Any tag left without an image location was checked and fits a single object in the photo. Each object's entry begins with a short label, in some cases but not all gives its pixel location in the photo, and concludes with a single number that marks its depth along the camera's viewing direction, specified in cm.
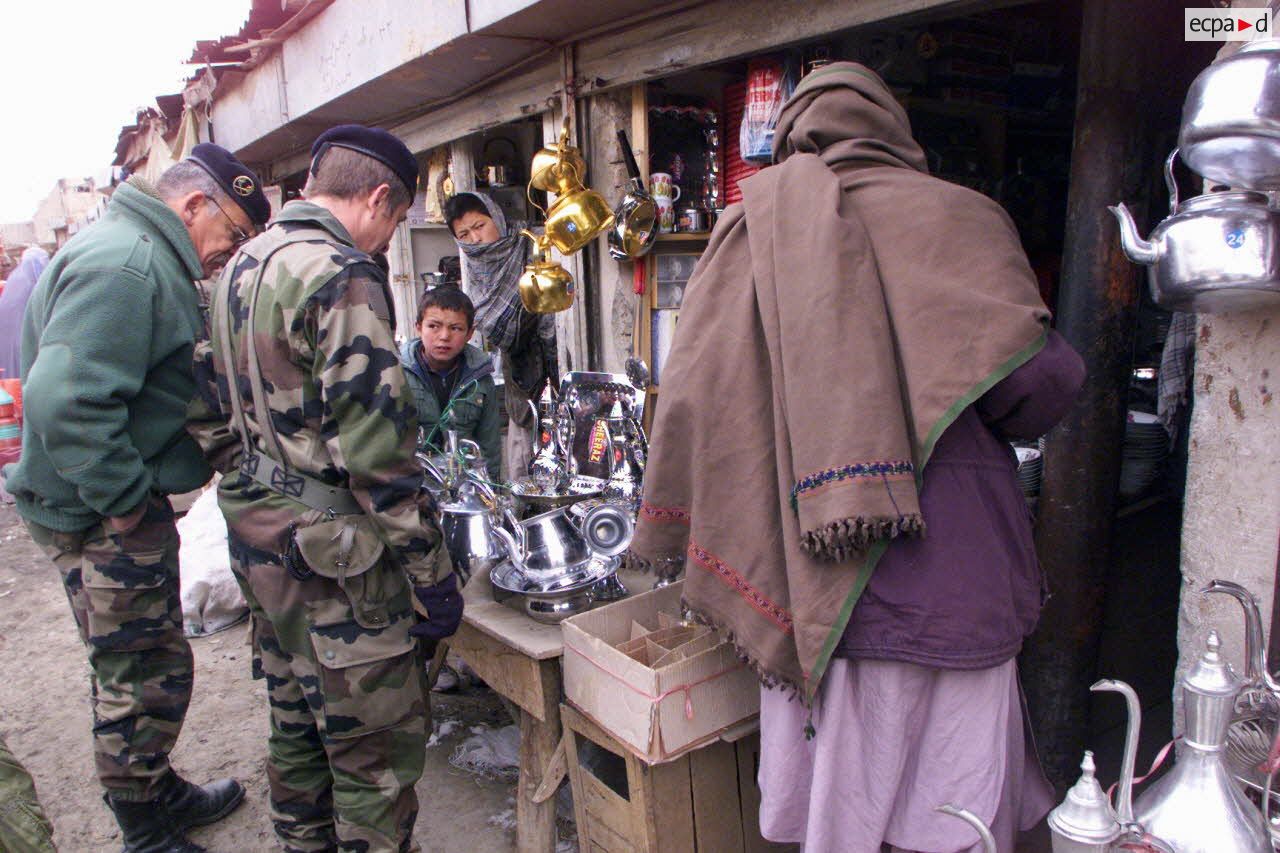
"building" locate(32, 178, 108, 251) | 2125
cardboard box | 188
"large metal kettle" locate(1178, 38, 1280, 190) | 123
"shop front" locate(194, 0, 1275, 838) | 229
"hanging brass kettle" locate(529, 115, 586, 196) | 370
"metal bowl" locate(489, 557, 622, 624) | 227
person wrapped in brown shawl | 144
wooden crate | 201
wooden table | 221
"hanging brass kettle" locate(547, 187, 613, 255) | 366
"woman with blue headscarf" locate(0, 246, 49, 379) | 735
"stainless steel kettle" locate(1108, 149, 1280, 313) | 136
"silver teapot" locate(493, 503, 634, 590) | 234
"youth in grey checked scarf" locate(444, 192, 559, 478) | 442
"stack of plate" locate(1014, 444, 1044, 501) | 289
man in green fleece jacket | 212
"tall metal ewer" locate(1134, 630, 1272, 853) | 126
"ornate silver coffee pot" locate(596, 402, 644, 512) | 273
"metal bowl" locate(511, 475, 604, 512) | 272
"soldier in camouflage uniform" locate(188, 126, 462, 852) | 180
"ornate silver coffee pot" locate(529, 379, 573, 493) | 287
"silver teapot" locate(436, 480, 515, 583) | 251
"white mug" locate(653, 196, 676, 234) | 365
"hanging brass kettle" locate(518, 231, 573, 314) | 383
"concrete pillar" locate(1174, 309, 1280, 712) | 164
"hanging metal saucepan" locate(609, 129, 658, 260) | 354
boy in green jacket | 312
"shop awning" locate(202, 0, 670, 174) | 346
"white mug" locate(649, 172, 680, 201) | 365
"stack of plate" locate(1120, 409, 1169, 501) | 327
